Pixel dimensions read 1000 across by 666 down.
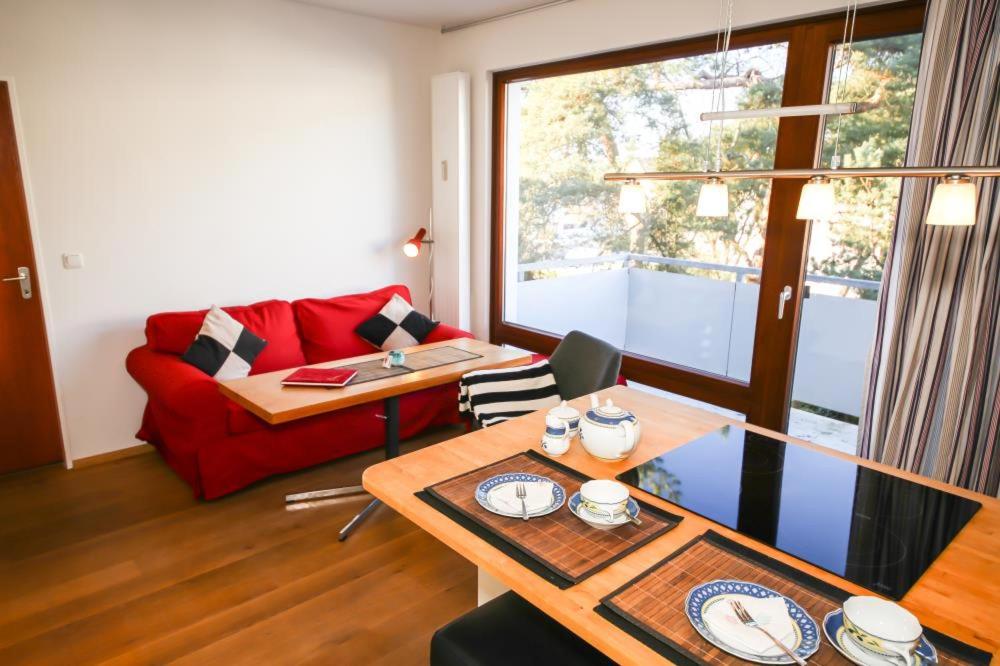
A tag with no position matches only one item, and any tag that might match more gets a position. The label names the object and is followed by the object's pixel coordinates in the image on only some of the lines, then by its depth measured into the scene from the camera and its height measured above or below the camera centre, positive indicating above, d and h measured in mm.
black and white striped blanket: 3014 -926
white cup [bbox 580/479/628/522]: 1492 -695
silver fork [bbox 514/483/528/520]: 1591 -733
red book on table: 2877 -813
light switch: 3471 -343
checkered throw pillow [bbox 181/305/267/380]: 3498 -836
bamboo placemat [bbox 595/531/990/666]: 1107 -770
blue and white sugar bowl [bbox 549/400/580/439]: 1961 -662
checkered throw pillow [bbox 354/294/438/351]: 4266 -850
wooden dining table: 1186 -770
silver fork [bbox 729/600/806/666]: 1082 -762
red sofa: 3193 -1117
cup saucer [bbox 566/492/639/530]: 1486 -739
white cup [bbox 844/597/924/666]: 1057 -715
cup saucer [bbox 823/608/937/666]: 1068 -761
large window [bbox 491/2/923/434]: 2873 -65
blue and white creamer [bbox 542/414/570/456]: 1853 -686
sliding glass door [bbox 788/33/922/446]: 2748 -202
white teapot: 1793 -649
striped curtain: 2334 -347
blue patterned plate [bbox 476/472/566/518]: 1539 -736
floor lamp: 4329 -302
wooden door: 3297 -811
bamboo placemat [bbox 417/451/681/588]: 1339 -756
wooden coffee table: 2664 -843
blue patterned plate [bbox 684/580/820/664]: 1101 -765
